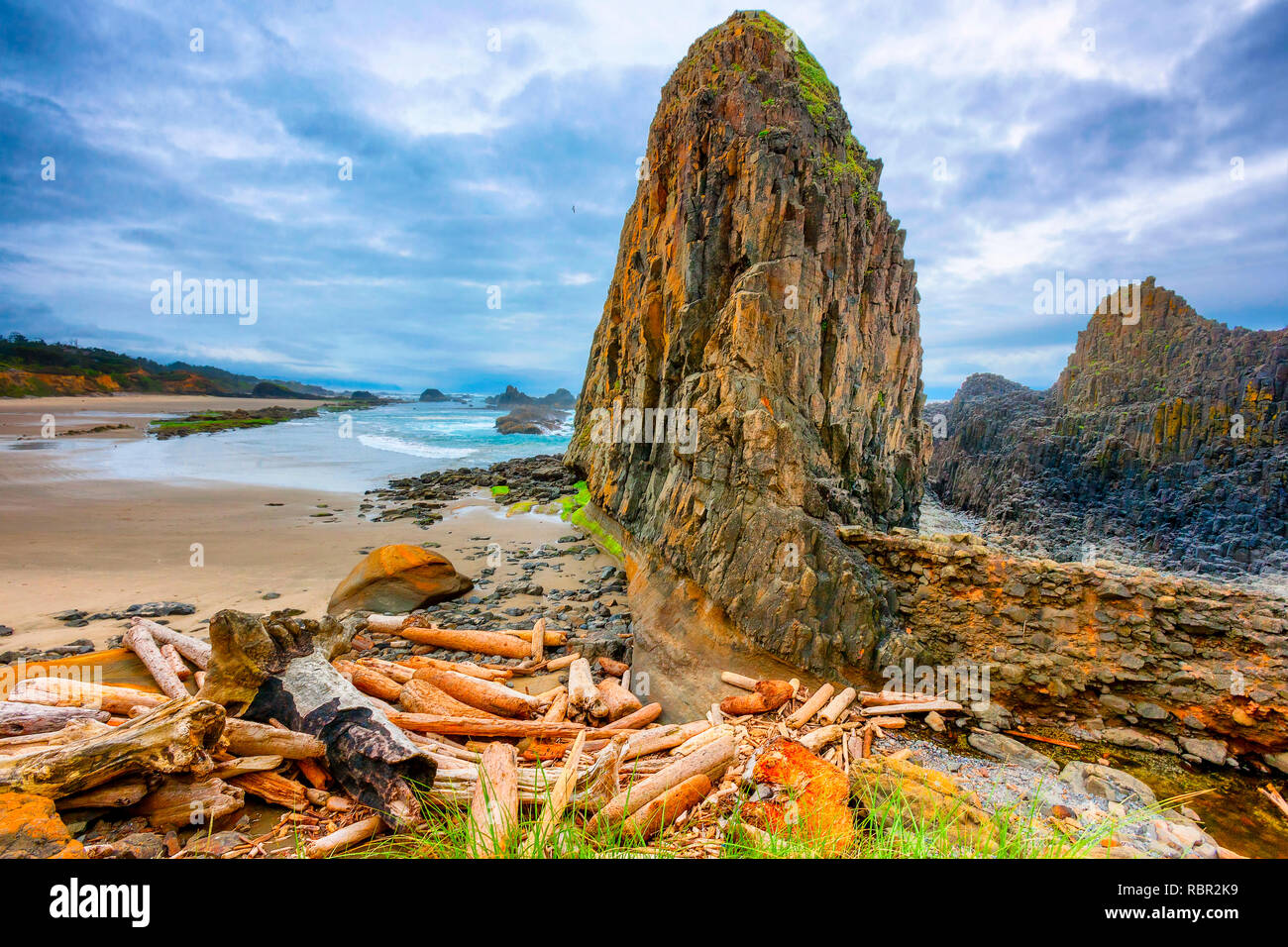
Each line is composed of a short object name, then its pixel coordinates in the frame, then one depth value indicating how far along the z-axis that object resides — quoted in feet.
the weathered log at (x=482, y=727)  15.69
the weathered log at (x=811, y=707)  18.74
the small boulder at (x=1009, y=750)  18.93
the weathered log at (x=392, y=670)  20.66
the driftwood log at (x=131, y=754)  9.06
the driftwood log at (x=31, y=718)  12.13
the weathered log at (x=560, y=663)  24.26
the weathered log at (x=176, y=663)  18.22
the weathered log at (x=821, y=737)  16.74
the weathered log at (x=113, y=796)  9.25
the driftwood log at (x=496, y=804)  7.95
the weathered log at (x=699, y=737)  15.16
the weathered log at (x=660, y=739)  15.43
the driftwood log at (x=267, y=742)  11.64
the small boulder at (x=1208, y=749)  19.26
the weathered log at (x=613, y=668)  24.41
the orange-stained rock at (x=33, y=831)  7.77
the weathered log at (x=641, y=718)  19.16
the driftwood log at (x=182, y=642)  19.44
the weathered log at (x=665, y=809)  9.58
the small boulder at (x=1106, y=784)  17.10
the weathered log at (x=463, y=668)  22.29
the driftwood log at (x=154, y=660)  16.74
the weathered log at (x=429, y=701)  17.78
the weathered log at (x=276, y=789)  10.79
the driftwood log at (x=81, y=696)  13.93
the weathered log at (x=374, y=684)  18.49
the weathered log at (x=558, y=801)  7.85
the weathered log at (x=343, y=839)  9.43
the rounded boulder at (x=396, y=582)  30.76
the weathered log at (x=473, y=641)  25.82
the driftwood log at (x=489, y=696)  18.99
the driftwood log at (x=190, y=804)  9.77
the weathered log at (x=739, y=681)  21.99
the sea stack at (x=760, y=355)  26.05
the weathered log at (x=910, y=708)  20.65
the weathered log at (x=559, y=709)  18.65
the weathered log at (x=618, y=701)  19.92
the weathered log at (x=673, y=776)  10.07
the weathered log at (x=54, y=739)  11.01
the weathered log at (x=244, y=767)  10.84
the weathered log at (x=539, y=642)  25.27
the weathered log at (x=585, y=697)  19.65
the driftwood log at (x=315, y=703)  10.88
